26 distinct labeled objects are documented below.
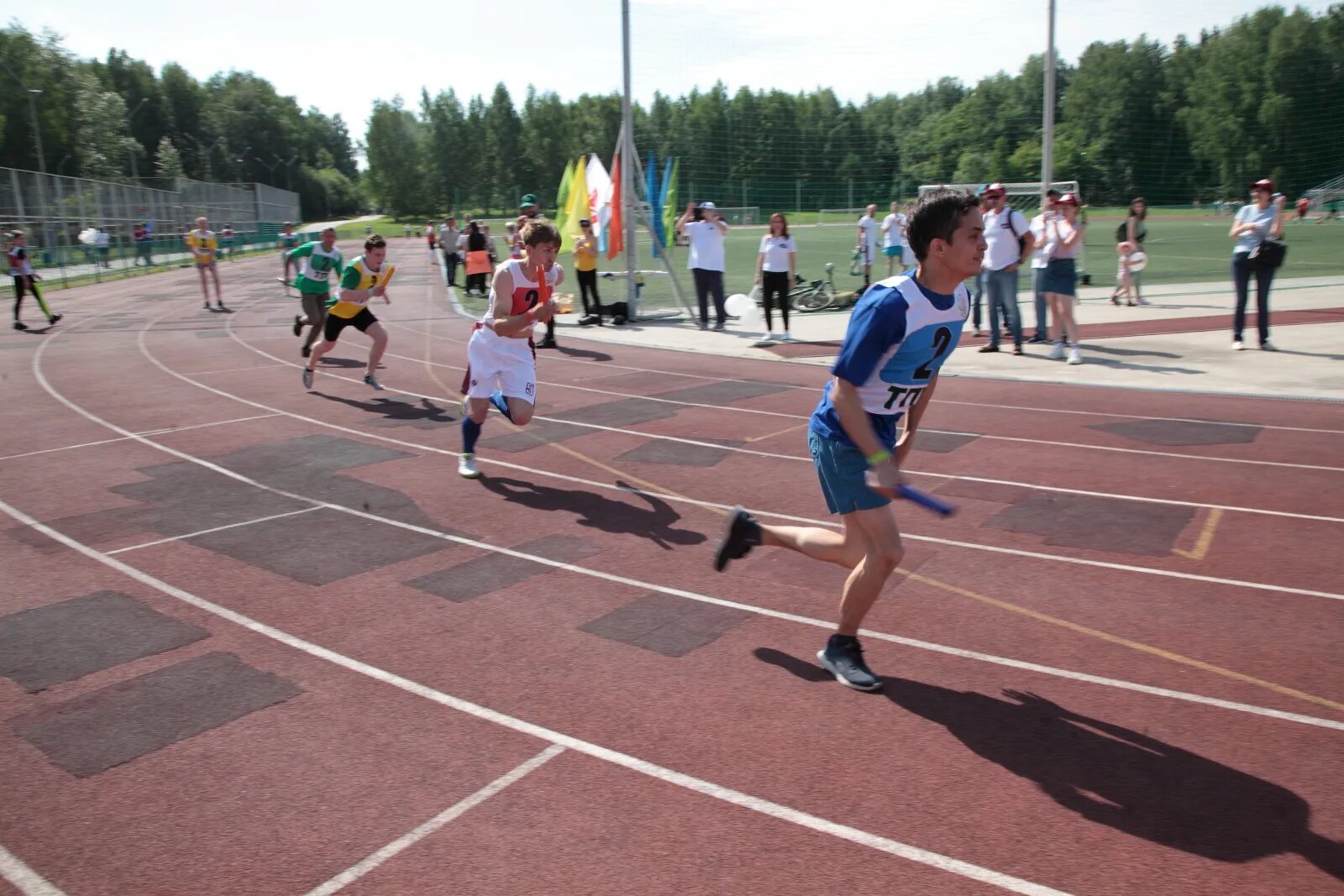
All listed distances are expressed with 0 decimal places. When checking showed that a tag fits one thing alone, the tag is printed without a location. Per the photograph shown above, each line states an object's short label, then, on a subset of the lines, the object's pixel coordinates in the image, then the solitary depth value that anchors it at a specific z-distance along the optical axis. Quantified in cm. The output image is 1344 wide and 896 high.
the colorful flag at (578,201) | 2030
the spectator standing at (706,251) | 1683
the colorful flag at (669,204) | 1975
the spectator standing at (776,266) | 1548
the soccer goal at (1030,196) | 2539
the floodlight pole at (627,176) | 1762
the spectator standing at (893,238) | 2070
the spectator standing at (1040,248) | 1325
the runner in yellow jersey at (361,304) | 1227
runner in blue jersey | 409
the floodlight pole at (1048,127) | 1855
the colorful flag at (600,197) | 1964
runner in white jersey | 823
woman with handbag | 1266
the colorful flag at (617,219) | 1905
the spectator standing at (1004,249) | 1293
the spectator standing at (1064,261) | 1291
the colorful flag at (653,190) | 1892
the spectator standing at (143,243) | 4662
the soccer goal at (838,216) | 3428
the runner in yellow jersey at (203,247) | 2486
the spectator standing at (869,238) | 2142
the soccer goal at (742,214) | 3067
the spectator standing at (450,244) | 2888
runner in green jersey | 1488
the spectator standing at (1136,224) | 1861
